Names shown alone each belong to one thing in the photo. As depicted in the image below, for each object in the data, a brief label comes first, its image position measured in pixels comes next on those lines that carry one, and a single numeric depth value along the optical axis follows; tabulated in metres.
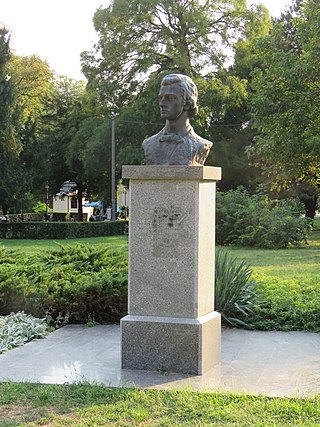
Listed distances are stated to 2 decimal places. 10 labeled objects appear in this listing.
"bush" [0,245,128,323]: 9.45
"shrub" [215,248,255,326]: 9.36
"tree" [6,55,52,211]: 33.84
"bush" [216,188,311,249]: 24.42
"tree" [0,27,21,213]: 32.38
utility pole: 36.03
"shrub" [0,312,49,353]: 7.95
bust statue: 6.88
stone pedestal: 6.64
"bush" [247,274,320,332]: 9.13
